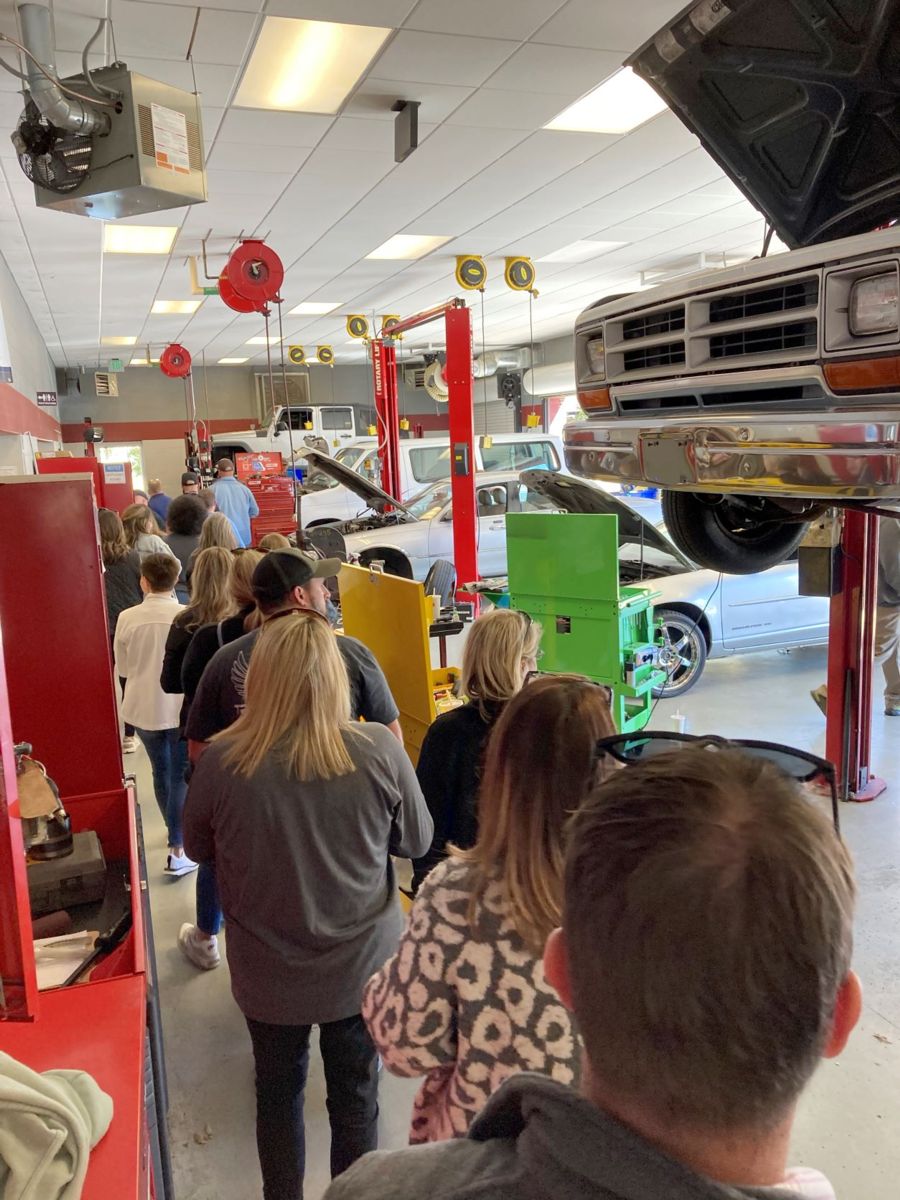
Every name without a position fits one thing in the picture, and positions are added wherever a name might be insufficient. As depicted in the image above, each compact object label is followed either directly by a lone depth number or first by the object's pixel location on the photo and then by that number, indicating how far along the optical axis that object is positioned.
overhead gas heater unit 4.09
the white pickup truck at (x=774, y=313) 2.26
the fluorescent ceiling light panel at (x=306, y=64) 4.87
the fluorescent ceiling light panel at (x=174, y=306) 13.45
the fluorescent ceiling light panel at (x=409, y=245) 10.35
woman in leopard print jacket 1.39
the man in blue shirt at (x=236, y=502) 9.09
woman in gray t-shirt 2.09
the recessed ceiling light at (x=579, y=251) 11.25
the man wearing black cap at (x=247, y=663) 2.95
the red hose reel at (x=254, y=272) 7.42
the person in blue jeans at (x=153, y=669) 4.14
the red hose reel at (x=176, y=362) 15.95
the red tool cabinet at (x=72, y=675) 2.37
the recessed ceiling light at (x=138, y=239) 9.01
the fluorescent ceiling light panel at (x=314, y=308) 14.55
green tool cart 5.18
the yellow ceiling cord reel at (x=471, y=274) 11.12
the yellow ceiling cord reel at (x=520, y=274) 11.45
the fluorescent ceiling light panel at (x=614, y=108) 5.98
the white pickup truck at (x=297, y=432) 16.64
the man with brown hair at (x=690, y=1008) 0.65
